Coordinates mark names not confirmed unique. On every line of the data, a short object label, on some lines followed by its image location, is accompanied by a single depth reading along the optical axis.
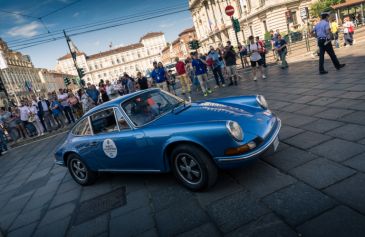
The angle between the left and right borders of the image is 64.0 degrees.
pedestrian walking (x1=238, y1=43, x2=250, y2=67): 17.80
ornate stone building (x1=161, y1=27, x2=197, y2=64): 89.75
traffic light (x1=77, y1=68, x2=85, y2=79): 22.37
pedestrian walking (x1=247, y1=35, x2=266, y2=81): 11.28
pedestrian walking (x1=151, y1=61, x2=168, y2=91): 13.33
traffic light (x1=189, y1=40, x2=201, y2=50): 26.53
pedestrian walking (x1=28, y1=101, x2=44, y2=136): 13.59
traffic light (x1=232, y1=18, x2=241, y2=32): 17.72
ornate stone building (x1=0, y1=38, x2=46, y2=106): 51.66
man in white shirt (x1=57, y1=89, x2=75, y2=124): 14.50
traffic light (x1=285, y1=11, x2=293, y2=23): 33.03
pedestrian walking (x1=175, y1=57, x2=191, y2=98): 13.15
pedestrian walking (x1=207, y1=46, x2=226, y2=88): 12.97
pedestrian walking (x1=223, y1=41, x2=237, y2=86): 11.92
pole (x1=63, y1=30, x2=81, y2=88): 20.98
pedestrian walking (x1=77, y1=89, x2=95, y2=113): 13.93
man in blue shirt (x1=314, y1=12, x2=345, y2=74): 9.04
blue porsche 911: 3.48
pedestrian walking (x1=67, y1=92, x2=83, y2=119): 14.70
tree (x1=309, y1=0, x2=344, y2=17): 38.56
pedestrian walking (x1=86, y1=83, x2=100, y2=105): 14.03
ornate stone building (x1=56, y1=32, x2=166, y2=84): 118.31
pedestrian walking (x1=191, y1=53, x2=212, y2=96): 12.31
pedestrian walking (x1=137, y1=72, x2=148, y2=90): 14.66
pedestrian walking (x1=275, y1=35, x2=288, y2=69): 12.92
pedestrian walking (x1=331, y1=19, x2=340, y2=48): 15.62
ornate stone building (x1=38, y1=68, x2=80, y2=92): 78.69
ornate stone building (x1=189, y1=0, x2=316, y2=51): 38.50
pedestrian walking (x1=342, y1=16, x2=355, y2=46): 14.91
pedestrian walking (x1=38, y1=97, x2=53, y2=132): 13.76
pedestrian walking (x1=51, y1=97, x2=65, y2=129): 14.16
